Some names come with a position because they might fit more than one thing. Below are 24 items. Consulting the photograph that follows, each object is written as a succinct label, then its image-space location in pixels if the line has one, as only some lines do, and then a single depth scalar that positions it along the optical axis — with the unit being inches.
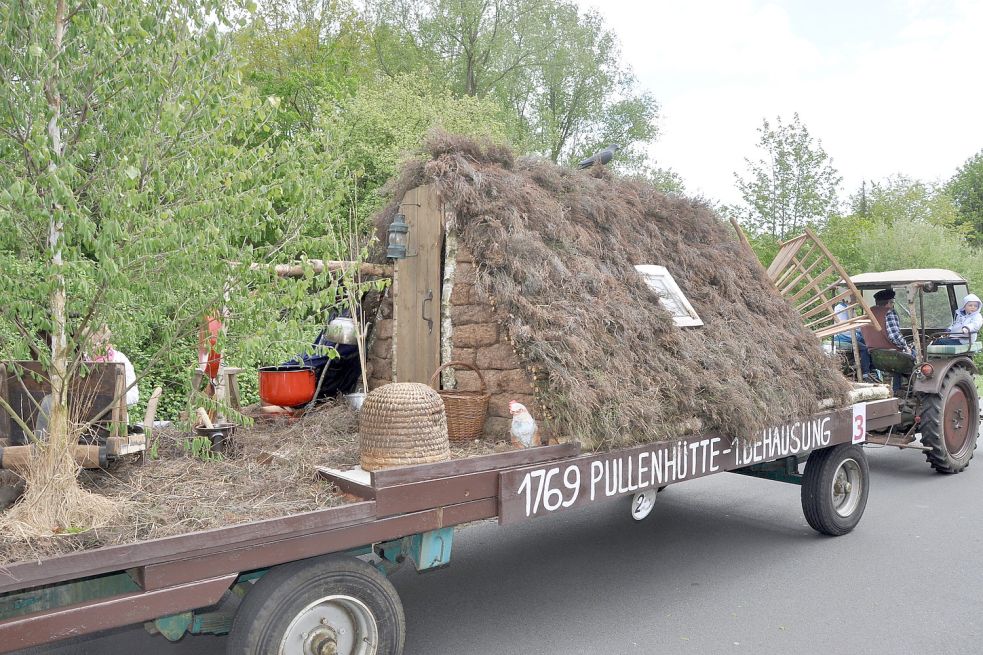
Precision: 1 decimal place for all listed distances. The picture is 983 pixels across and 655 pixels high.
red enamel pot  208.8
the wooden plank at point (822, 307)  261.7
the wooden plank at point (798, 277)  276.1
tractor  321.4
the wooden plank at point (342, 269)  131.0
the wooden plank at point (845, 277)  256.1
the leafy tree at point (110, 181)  107.5
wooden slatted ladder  258.8
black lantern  213.8
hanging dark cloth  226.1
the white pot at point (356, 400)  207.3
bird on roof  255.3
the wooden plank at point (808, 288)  277.1
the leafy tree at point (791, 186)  806.5
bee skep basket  140.3
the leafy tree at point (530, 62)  1010.1
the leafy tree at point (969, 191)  1505.9
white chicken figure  159.5
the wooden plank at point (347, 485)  126.3
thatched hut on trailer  167.9
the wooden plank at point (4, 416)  141.3
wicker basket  178.4
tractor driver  339.6
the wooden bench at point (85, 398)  132.3
